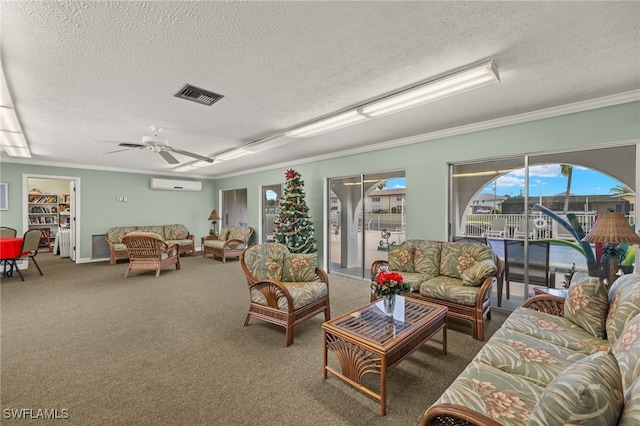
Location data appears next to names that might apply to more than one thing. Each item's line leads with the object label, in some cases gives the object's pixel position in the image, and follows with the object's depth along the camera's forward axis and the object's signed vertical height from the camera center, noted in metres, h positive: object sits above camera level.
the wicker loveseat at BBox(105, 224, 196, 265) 6.92 -0.73
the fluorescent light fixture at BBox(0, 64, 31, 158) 2.75 +1.13
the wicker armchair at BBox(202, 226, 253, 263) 7.23 -0.86
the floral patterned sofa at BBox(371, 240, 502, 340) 2.94 -0.77
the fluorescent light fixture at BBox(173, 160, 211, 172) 6.63 +1.17
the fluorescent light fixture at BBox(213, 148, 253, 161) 5.25 +1.16
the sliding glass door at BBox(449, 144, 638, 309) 3.16 +0.10
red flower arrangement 2.32 -0.63
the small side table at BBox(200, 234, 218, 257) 8.08 -0.80
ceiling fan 3.94 +0.95
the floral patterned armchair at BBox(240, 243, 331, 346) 2.89 -0.86
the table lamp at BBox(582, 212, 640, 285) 2.26 -0.16
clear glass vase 2.36 -0.81
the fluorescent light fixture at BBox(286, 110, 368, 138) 3.35 +1.17
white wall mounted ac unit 8.26 +0.82
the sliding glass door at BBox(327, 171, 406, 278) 5.00 -0.13
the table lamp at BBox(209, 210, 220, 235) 8.66 -0.30
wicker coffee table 1.91 -0.93
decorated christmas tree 5.73 -0.20
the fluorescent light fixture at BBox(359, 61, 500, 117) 2.30 +1.17
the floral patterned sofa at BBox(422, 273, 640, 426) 0.89 -0.86
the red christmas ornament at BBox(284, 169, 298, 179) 5.89 +0.80
